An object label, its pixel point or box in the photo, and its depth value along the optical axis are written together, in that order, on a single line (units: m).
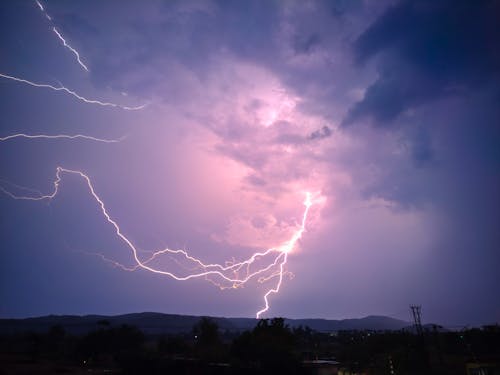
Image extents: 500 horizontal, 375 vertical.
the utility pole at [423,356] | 28.11
